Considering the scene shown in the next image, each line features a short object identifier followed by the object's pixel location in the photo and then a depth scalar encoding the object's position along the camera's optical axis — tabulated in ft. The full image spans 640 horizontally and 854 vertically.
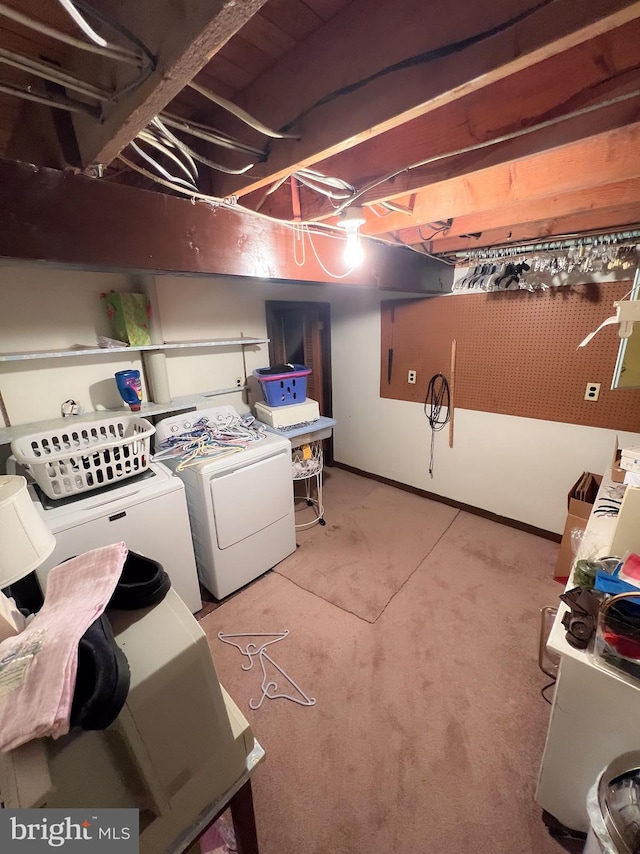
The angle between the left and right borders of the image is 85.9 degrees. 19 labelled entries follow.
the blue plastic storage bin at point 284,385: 8.80
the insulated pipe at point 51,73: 1.82
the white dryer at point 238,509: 6.93
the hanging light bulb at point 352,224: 4.19
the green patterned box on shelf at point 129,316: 7.22
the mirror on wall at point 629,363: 4.71
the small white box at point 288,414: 8.88
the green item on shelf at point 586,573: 4.05
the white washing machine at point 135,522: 5.35
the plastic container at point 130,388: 7.34
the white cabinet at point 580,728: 3.33
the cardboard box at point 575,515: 7.32
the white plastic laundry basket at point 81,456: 5.45
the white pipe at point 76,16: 1.34
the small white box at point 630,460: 5.37
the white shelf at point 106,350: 5.96
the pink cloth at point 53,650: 2.14
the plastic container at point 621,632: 3.16
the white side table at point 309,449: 8.82
